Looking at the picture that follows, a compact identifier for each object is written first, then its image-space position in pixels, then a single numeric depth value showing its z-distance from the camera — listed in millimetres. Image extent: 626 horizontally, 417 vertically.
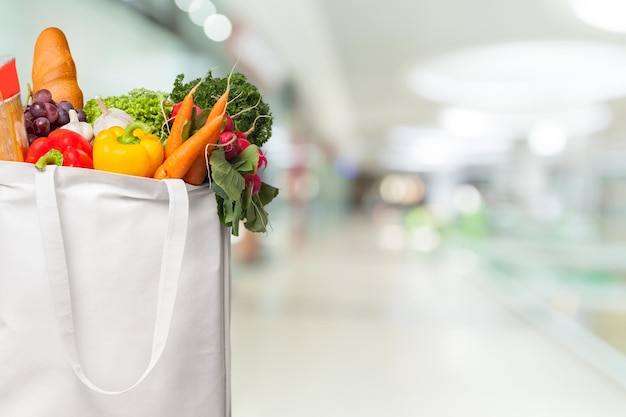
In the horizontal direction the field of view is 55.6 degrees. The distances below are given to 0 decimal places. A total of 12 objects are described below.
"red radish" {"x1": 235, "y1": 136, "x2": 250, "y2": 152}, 1514
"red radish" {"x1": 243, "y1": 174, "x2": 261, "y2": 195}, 1538
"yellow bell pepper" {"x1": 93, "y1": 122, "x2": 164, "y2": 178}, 1366
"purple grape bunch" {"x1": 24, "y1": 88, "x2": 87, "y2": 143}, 1453
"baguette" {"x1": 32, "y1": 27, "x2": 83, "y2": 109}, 1561
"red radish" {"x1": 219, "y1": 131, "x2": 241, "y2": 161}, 1454
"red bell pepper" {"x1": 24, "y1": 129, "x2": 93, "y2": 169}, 1361
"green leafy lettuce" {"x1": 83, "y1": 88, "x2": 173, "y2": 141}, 1560
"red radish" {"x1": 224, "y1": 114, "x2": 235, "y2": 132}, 1533
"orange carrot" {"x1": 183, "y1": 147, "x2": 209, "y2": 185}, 1466
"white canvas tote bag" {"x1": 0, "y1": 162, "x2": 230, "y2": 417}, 1271
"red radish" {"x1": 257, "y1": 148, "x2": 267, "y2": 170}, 1613
